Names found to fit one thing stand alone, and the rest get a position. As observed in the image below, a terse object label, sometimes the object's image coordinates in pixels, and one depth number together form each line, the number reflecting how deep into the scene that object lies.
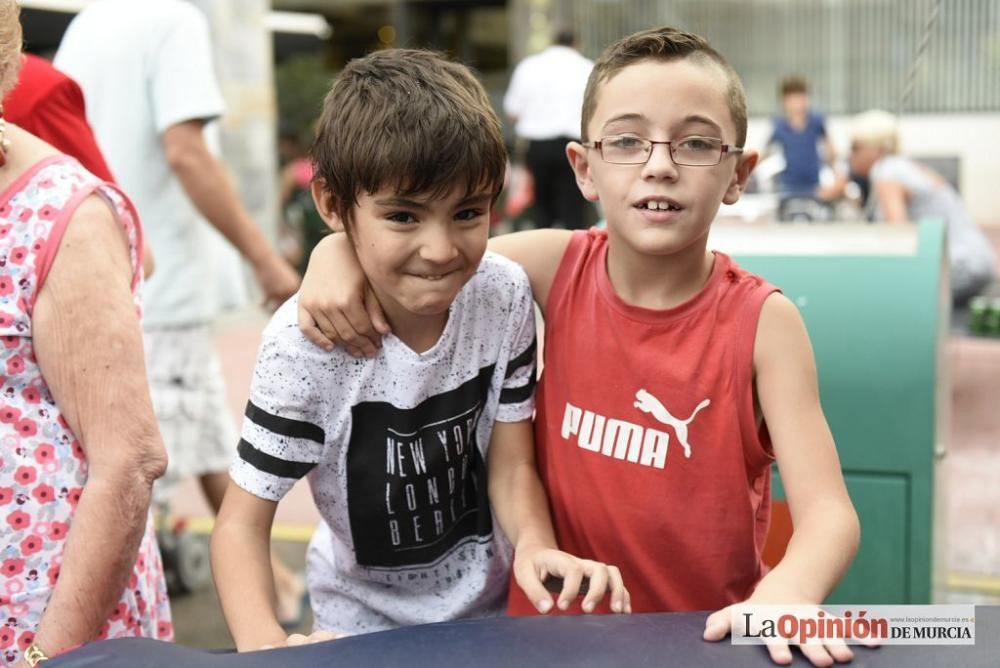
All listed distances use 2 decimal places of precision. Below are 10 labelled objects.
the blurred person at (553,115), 9.03
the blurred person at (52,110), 1.97
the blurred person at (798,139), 11.51
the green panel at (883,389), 2.27
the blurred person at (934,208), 6.37
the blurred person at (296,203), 10.47
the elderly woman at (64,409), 1.50
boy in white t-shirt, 1.46
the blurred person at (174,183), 3.31
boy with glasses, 1.55
